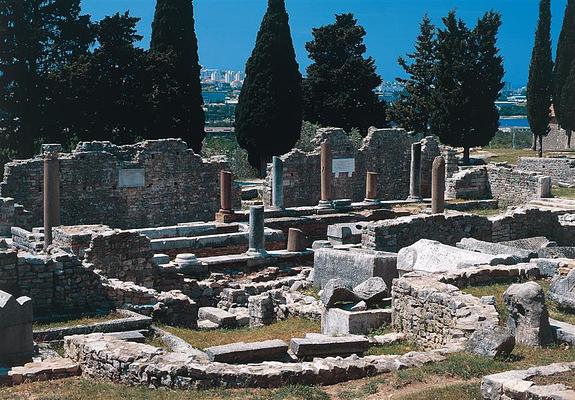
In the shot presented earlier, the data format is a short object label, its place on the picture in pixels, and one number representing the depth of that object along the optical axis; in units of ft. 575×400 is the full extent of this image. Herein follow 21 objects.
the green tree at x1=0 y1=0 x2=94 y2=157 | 130.72
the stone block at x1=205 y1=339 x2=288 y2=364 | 42.04
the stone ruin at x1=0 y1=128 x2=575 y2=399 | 41.63
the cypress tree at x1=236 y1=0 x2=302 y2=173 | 149.07
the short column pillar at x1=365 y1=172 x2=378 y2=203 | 111.14
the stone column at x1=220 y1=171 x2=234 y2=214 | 96.17
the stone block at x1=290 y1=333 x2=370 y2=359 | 43.29
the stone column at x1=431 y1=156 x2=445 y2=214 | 94.48
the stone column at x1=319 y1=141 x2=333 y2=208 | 103.86
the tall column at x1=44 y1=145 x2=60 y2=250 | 81.05
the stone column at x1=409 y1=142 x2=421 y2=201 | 116.06
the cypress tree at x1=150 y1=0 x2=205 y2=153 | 142.20
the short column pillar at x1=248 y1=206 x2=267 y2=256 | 82.23
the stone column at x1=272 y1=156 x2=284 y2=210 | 101.19
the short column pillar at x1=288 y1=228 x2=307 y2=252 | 84.07
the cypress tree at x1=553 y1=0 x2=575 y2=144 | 184.34
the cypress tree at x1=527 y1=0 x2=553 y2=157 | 178.29
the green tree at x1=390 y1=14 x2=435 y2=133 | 166.30
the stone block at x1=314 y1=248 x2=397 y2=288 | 61.21
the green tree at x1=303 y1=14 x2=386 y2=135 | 163.94
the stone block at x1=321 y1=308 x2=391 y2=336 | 51.06
